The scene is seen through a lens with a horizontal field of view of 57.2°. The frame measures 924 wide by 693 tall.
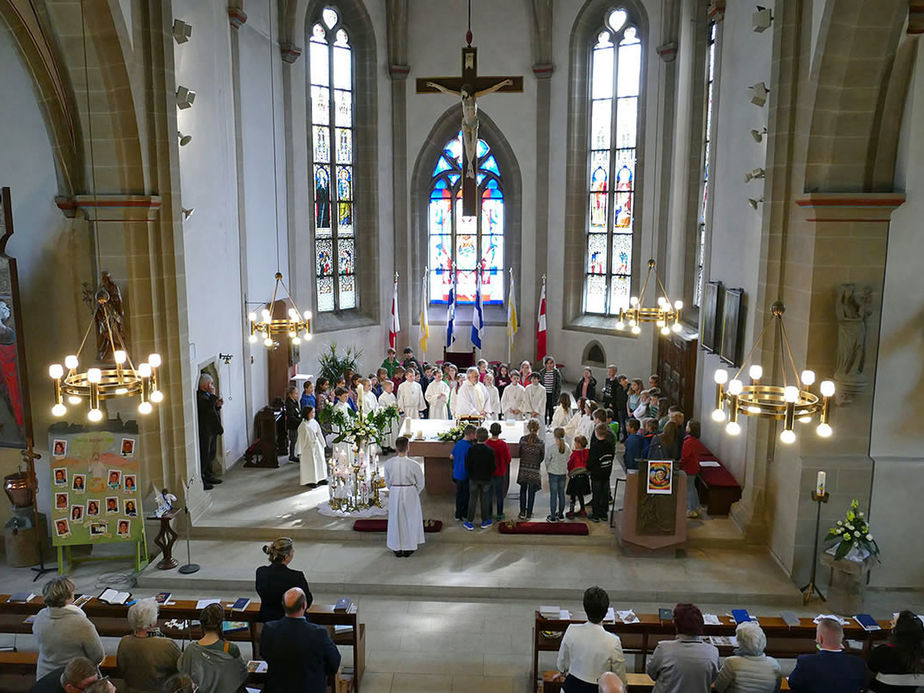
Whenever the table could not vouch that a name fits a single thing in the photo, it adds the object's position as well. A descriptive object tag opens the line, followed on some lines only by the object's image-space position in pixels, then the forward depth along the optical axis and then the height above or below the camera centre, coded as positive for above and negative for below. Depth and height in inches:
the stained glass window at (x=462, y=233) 825.5 -5.8
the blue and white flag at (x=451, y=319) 797.2 -86.6
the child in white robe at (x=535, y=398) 612.7 -122.4
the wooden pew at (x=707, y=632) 315.9 -152.6
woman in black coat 286.7 -117.8
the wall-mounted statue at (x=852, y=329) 389.1 -45.5
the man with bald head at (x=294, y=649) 244.7 -121.8
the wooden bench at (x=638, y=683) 281.0 -150.0
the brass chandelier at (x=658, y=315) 585.6 -60.0
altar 524.1 -138.1
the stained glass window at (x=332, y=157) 746.8 +62.3
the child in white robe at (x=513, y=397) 610.5 -121.7
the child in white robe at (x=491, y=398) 625.9 -126.8
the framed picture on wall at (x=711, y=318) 534.3 -57.3
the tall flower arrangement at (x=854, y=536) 385.4 -139.0
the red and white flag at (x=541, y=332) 799.7 -97.9
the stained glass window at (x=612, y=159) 762.2 +62.4
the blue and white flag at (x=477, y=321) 786.8 -86.7
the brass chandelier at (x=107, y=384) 300.2 -58.4
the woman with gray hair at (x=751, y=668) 241.9 -124.9
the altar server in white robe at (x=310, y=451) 537.3 -141.5
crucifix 525.3 +87.0
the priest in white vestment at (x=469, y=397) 612.1 -121.8
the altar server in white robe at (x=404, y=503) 438.6 -142.8
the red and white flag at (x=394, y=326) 803.4 -93.2
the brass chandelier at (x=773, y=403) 293.3 -61.9
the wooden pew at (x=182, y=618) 326.0 -152.7
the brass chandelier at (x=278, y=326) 529.0 -62.4
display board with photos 425.4 -131.8
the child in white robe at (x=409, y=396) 626.8 -123.9
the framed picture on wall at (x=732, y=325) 488.4 -56.8
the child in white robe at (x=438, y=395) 630.5 -124.1
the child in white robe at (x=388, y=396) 609.9 -121.0
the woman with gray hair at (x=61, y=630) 262.7 -124.8
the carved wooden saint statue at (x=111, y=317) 412.2 -44.8
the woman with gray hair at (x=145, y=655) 250.1 -125.8
